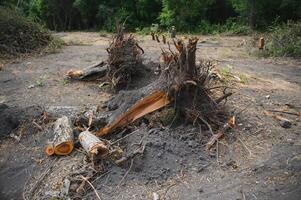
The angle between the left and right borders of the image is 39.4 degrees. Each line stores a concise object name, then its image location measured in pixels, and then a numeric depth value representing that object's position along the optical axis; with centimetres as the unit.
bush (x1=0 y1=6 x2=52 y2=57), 1144
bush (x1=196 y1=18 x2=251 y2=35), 1418
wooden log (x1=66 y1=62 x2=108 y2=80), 827
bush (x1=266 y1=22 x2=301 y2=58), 1024
